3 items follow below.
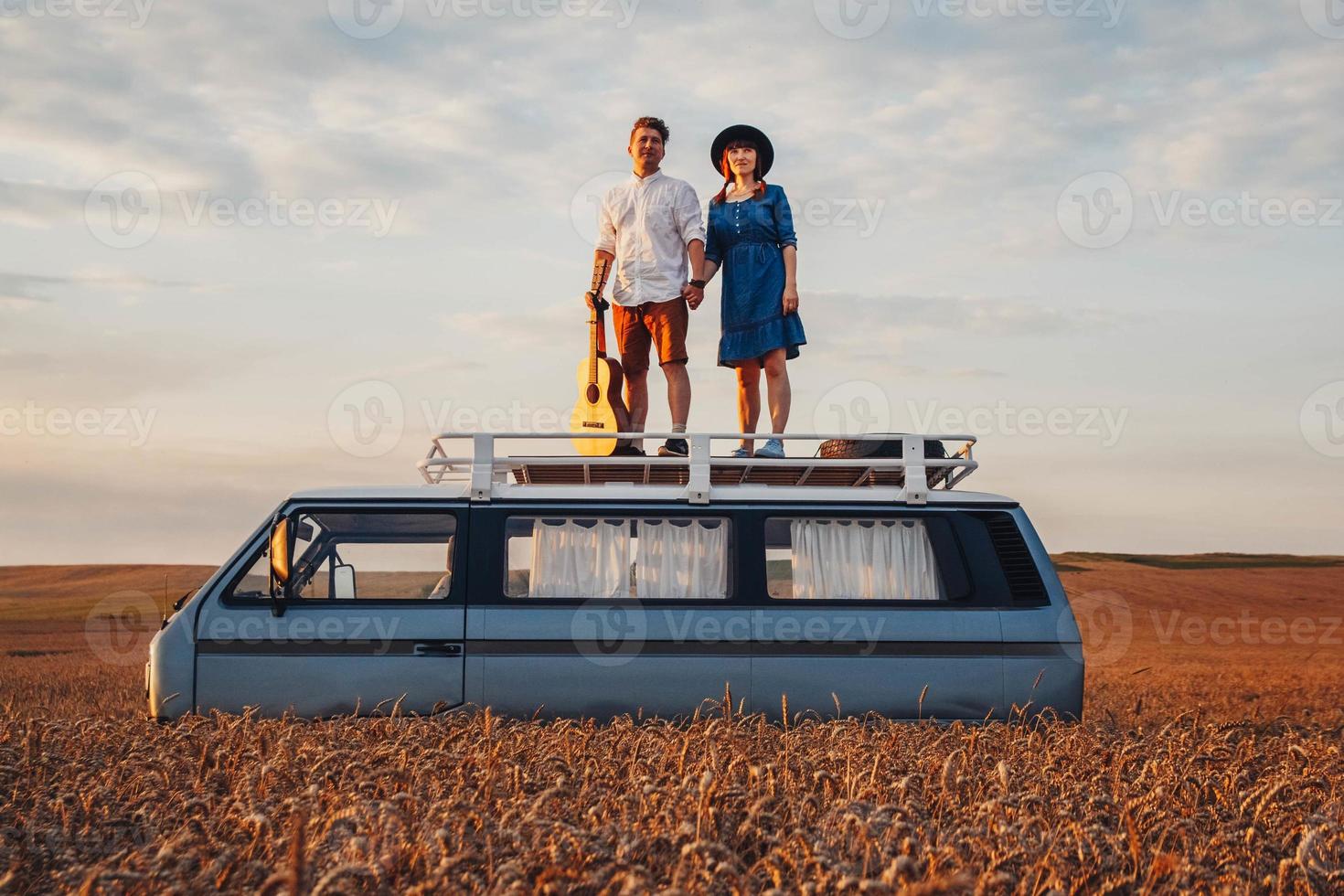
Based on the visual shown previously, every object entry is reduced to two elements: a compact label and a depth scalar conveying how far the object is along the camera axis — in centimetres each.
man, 1047
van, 826
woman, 1048
